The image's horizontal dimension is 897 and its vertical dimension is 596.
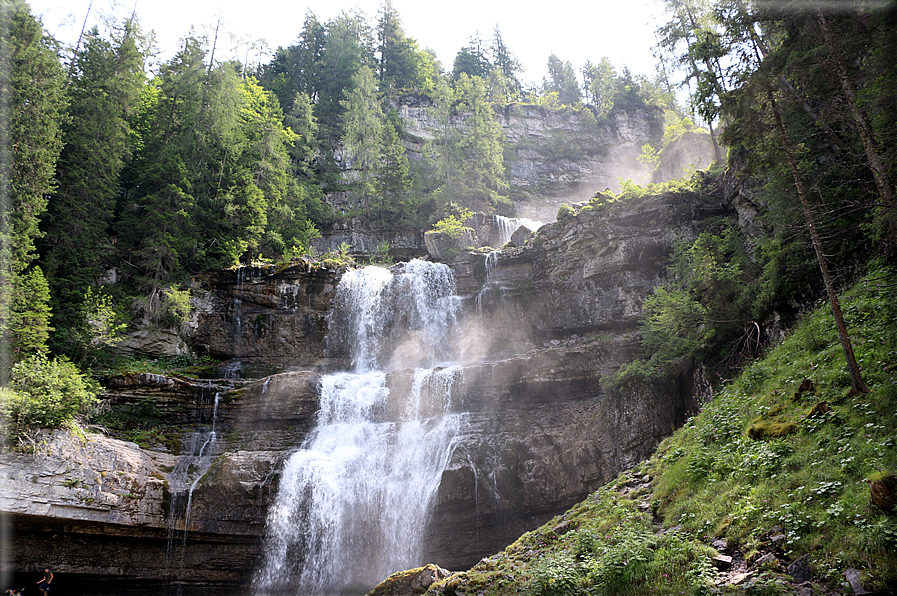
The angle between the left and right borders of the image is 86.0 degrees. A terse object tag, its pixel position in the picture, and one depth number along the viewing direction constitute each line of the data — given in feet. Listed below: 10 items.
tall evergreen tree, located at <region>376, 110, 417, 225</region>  112.47
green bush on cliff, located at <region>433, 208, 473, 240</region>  94.43
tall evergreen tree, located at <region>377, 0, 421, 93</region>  158.40
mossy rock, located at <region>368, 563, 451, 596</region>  31.50
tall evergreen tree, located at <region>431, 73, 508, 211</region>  118.73
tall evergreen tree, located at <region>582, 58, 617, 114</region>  175.01
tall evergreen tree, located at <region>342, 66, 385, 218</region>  121.39
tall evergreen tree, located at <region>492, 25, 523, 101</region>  188.24
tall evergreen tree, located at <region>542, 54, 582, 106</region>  192.54
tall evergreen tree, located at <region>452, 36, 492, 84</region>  174.09
